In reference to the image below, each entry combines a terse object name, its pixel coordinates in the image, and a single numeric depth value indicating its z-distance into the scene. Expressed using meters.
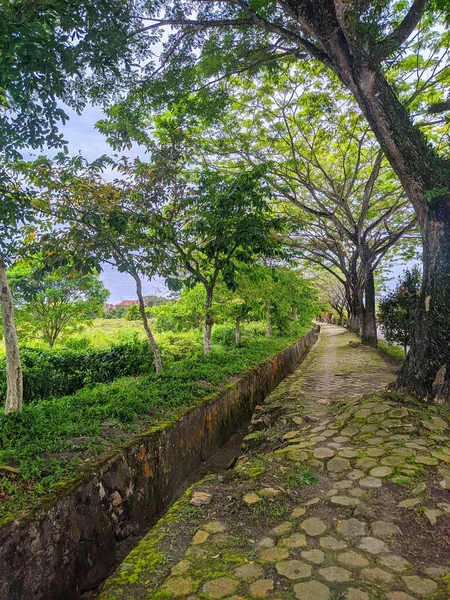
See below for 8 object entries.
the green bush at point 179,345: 10.03
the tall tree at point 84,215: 4.36
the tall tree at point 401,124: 4.83
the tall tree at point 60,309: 10.91
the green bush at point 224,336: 13.26
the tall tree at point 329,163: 10.32
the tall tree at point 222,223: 6.54
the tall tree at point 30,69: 2.69
